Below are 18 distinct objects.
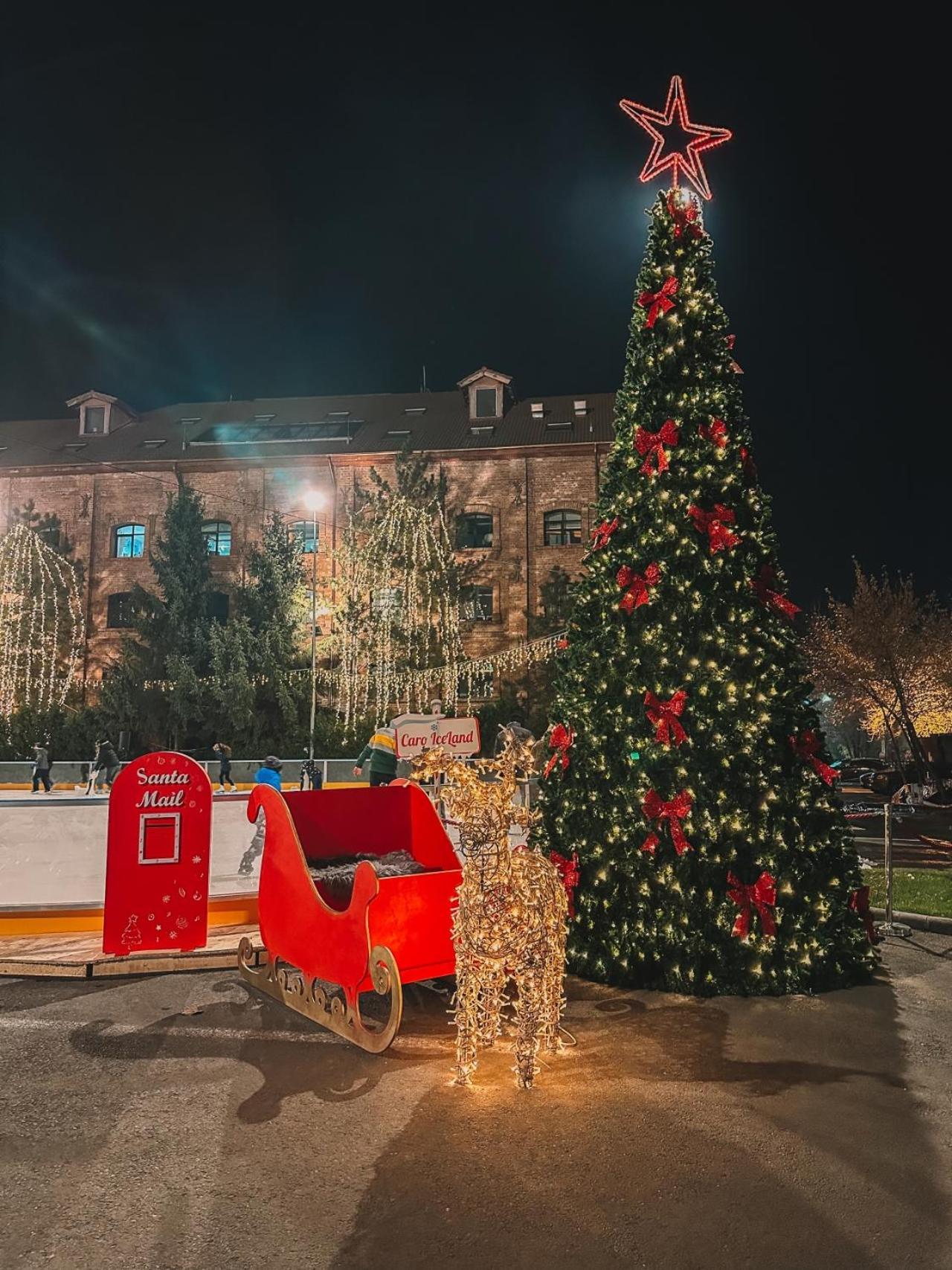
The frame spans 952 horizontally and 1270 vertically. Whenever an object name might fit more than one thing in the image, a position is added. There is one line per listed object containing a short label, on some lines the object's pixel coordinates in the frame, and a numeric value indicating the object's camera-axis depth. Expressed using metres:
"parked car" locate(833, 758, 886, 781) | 39.34
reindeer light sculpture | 4.46
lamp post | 26.75
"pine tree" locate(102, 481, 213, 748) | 33.59
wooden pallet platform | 6.60
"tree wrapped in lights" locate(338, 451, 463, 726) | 33.47
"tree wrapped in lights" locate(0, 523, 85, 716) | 35.28
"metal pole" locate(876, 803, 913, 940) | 8.10
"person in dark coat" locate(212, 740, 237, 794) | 23.17
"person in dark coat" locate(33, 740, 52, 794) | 24.00
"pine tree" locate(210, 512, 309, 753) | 33.22
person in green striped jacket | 15.09
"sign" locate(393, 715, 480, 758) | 13.05
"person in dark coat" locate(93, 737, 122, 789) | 24.22
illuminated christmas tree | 6.15
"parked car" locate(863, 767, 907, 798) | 28.88
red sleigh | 4.87
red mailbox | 6.94
